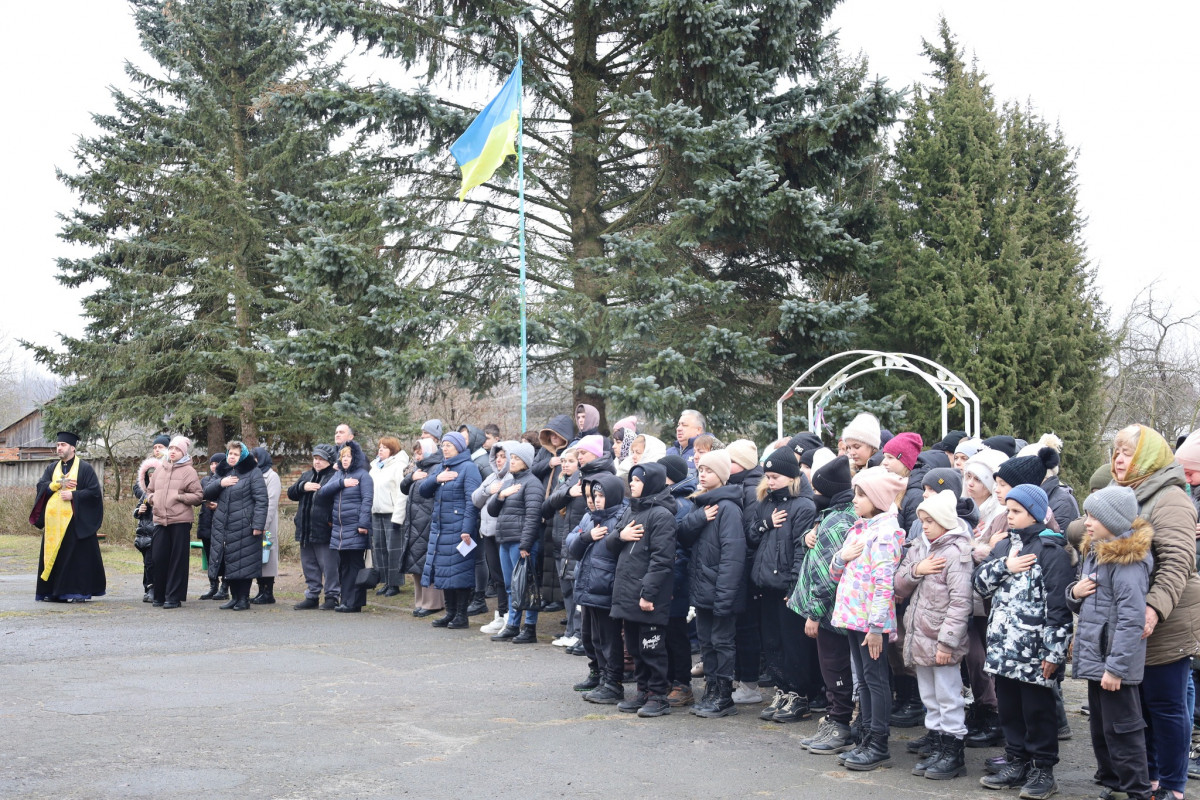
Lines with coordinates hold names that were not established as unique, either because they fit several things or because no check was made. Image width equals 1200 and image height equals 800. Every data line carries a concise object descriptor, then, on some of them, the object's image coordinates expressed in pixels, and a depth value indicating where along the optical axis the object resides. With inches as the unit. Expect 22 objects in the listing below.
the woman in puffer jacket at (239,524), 511.5
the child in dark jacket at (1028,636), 222.7
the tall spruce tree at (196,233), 1061.8
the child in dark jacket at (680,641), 310.8
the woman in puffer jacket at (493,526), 442.9
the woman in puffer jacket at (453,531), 447.8
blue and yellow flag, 617.3
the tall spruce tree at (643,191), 633.6
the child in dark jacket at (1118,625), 207.2
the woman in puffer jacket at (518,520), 413.4
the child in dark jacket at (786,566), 287.7
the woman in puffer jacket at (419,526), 477.7
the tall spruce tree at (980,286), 737.6
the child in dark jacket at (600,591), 307.6
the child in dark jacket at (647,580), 295.1
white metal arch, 537.0
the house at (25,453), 1493.6
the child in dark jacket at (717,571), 291.7
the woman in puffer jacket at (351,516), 499.5
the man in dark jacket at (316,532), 513.7
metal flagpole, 570.2
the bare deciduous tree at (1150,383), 1366.9
